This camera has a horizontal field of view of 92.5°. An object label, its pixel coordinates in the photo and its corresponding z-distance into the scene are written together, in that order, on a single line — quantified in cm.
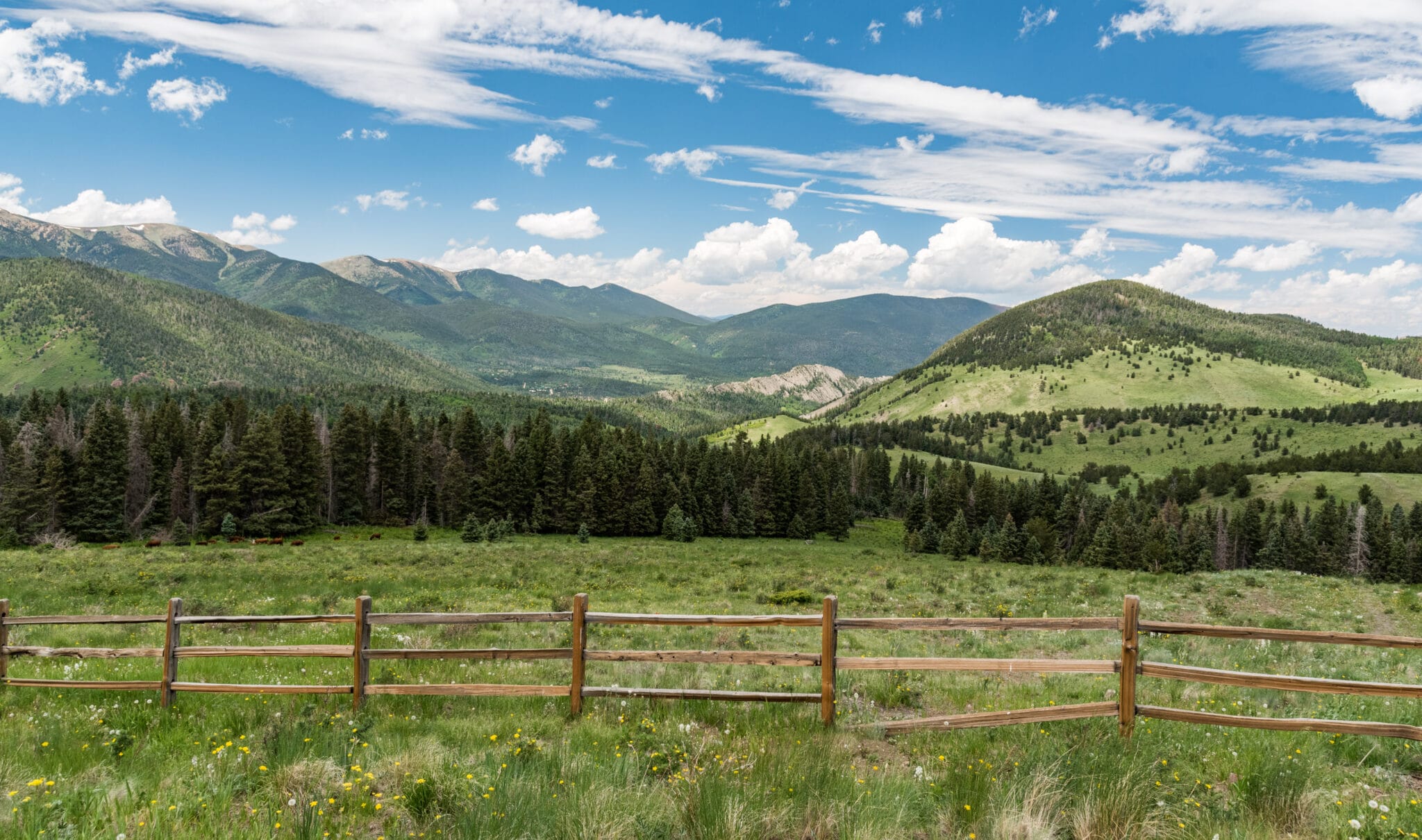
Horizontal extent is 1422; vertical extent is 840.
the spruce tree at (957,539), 7712
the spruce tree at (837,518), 10206
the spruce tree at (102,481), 6956
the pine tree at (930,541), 8444
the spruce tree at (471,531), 7031
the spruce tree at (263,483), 7088
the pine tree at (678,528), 8244
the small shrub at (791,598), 2827
